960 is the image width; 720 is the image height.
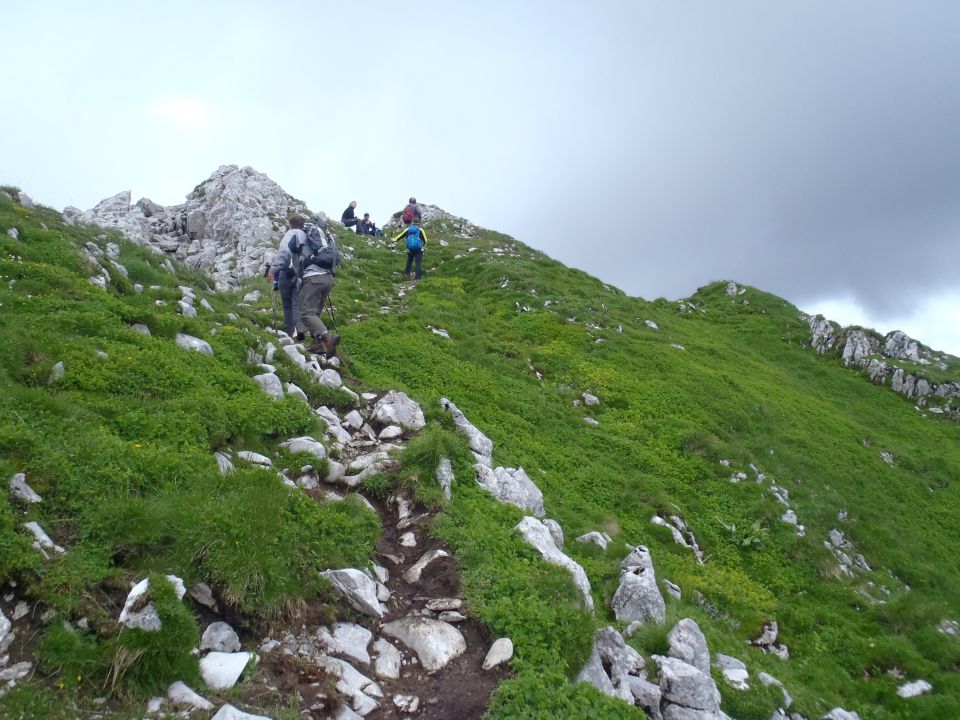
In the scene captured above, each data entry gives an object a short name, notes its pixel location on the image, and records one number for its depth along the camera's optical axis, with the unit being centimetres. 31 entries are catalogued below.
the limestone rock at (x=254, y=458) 912
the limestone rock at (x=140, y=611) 534
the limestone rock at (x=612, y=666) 688
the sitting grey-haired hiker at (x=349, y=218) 4408
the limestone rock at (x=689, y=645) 816
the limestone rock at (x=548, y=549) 869
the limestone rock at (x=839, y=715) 906
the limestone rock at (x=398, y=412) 1261
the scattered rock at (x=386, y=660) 638
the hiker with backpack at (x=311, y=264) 1562
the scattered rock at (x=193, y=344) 1212
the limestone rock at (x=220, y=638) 584
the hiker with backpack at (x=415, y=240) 3116
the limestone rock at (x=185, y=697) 508
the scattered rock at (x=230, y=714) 492
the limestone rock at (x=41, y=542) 577
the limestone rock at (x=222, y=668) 542
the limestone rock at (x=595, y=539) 1117
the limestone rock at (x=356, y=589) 713
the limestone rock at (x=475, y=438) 1212
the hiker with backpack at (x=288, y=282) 1565
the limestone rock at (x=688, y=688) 739
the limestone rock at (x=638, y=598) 904
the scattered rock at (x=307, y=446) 997
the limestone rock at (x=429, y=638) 667
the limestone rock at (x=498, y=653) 661
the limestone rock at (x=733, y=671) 855
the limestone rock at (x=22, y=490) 629
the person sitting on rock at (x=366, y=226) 4438
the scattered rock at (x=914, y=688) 1084
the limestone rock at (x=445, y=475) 995
